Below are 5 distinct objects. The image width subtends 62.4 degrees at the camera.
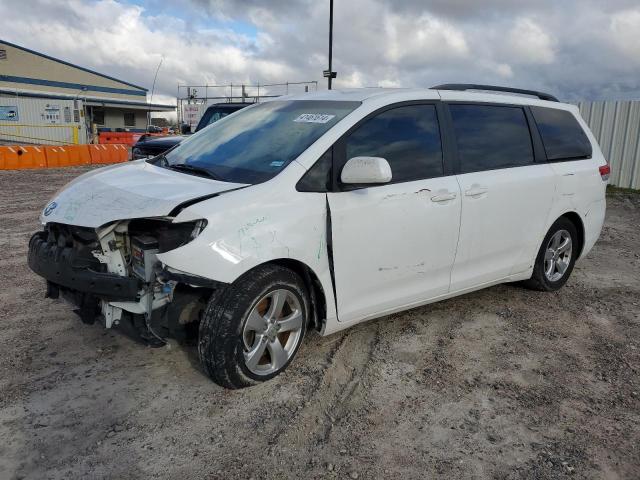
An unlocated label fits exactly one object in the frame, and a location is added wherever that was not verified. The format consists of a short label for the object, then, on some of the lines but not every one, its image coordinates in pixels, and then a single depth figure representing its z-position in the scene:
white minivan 3.00
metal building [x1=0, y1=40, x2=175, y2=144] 31.27
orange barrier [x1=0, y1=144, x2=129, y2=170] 15.45
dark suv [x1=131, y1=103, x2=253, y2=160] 9.48
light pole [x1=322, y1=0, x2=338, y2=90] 20.03
